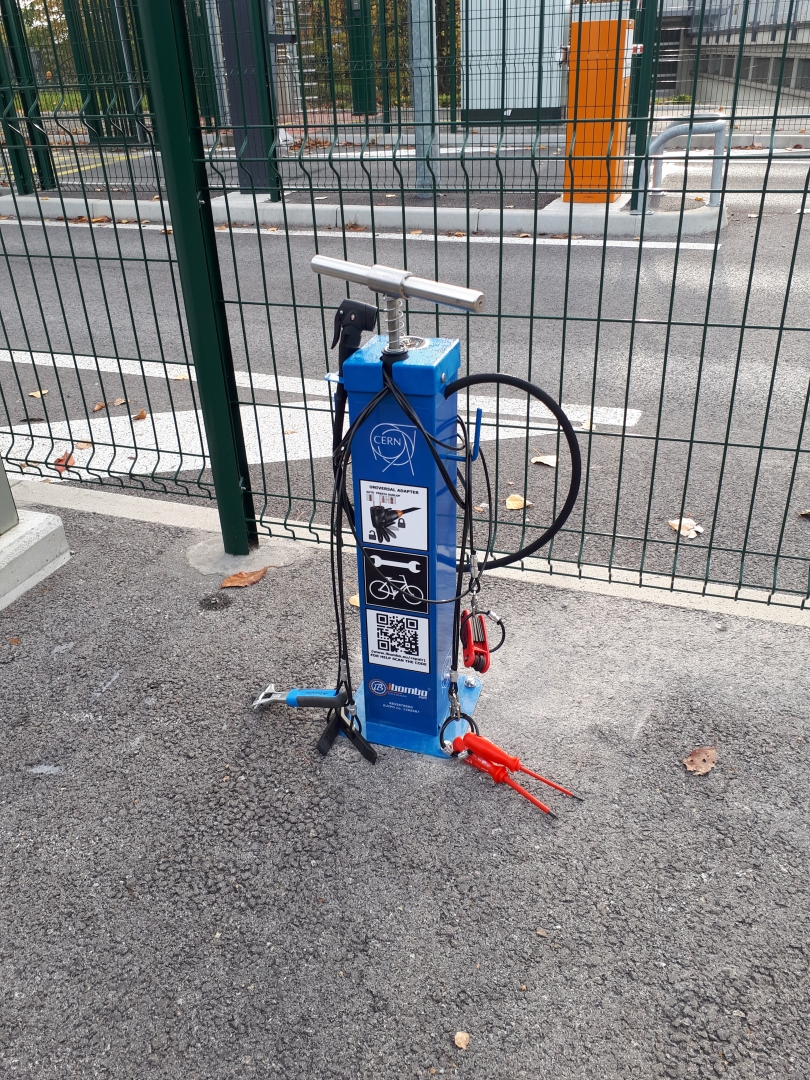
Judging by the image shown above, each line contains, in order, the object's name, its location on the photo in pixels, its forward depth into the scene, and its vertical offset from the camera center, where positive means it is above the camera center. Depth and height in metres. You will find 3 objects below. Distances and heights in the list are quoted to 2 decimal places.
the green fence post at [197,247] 2.82 -0.56
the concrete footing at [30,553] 3.47 -1.74
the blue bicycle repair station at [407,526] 2.14 -1.13
